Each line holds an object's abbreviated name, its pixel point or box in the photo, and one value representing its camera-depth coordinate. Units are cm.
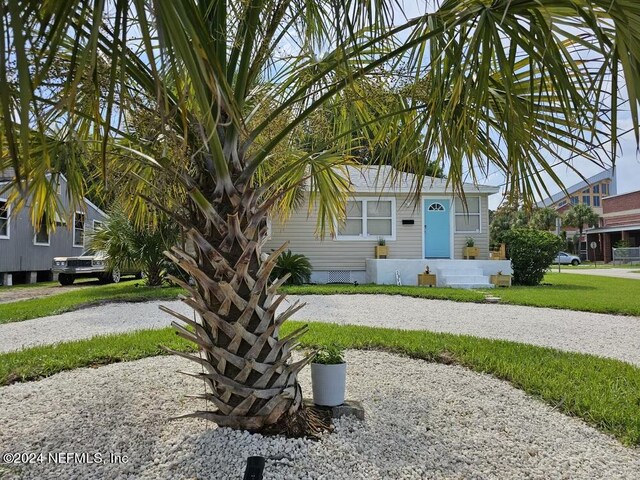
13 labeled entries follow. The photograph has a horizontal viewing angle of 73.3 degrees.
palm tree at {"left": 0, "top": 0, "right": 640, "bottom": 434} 143
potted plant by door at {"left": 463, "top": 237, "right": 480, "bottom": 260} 1459
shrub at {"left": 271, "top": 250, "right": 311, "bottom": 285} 1368
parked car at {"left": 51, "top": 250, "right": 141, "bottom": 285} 1712
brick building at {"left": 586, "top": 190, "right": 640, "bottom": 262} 4656
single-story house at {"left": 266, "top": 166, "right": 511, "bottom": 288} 1473
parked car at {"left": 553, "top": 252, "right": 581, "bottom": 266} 4378
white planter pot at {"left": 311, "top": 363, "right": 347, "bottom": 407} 322
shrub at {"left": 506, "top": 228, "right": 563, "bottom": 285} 1459
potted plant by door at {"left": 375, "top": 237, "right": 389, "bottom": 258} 1448
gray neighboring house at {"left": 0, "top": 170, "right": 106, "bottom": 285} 1675
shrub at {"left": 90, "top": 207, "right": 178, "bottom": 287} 1223
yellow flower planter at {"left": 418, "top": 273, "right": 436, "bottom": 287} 1388
